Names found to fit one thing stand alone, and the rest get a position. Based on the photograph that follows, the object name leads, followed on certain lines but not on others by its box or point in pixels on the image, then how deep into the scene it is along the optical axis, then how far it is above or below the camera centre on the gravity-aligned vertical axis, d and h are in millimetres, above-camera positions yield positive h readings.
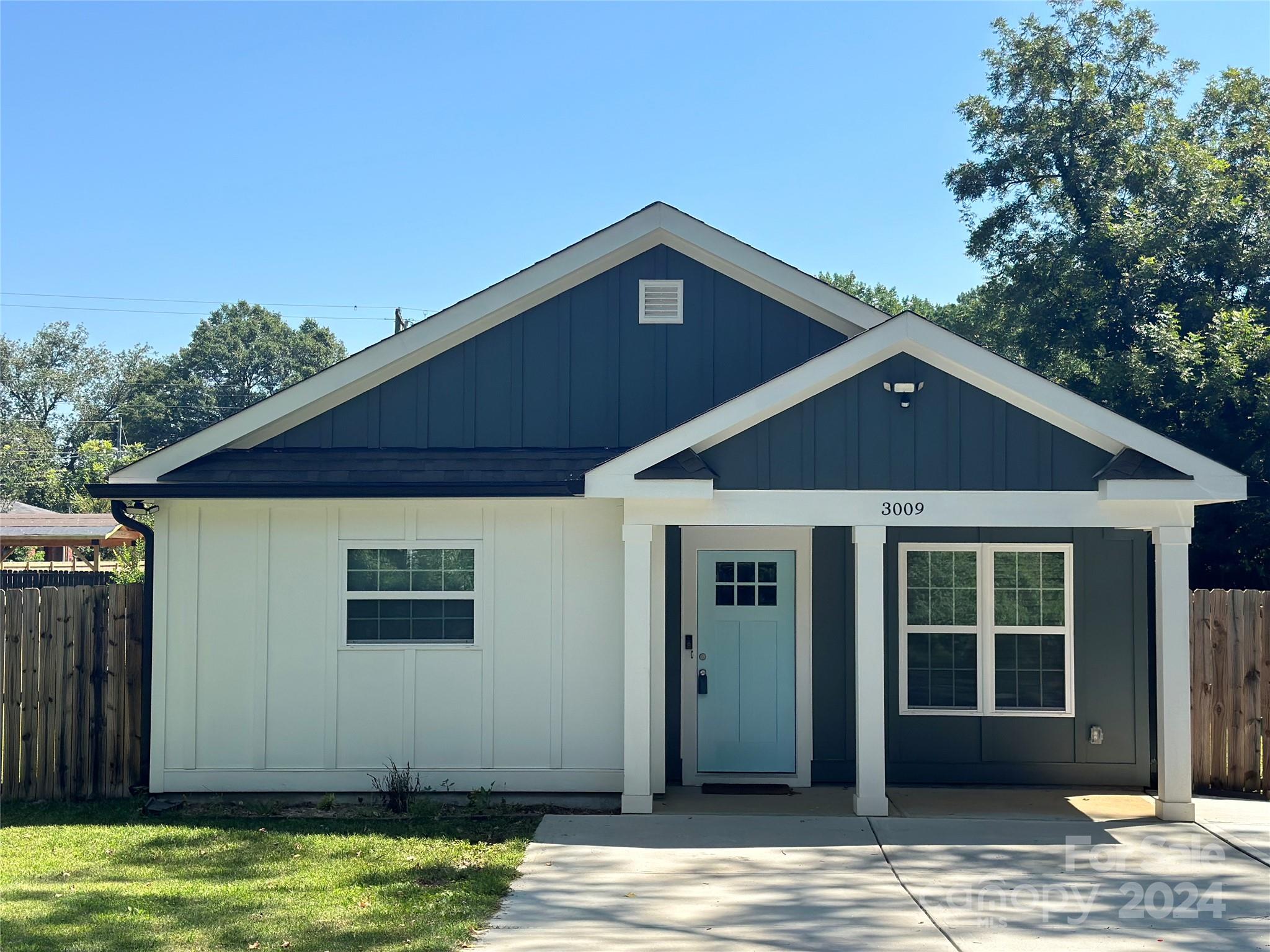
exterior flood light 8594 +1270
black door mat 9891 -2166
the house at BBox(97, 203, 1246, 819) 8672 -40
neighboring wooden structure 30391 +514
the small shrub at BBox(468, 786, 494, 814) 9102 -2091
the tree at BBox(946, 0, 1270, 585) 16125 +5632
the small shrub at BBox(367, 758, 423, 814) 9078 -1997
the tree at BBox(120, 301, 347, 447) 70750 +12726
